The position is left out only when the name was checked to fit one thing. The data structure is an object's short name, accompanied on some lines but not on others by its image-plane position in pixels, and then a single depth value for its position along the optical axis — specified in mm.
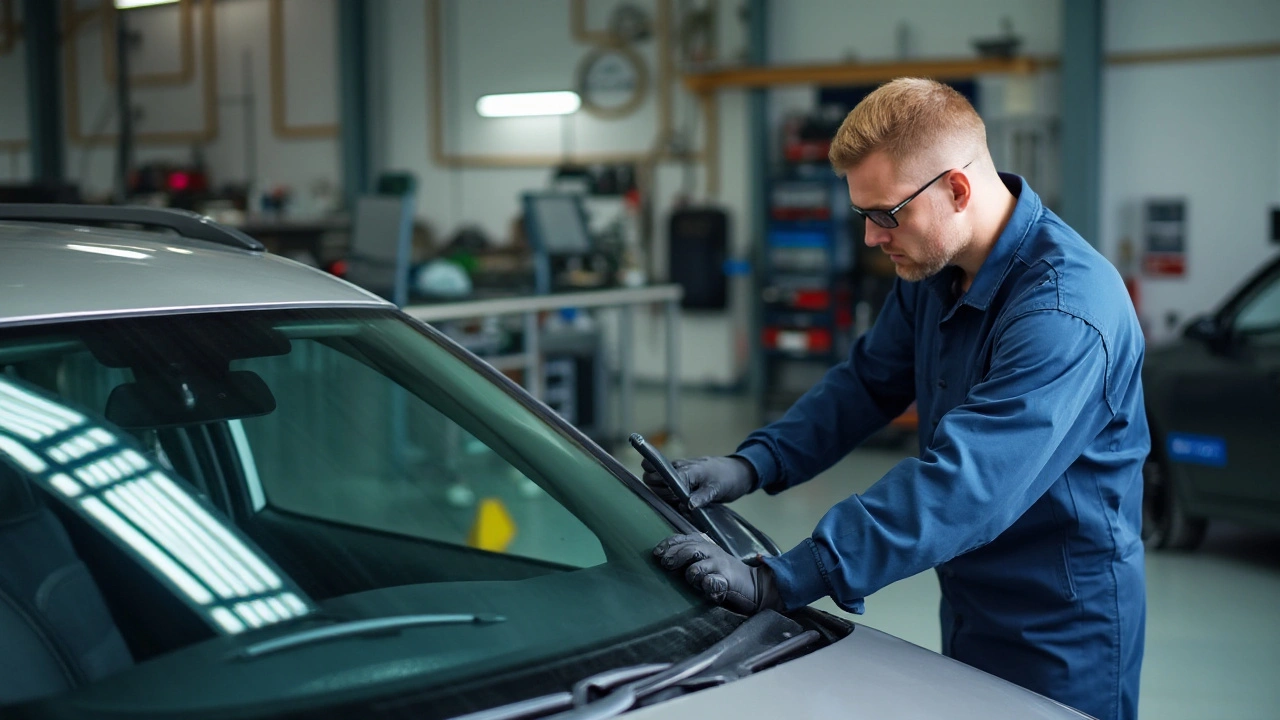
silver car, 1221
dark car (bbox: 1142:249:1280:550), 4250
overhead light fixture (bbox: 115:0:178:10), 10877
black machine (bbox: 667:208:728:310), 8945
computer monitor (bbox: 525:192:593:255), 6273
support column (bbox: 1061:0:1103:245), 7496
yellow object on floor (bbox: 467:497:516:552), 2451
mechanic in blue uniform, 1472
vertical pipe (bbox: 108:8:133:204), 9828
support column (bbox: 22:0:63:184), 12930
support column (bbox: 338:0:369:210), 10680
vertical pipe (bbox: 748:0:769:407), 8656
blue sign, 4371
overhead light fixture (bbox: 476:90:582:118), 9828
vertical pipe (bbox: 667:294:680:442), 6805
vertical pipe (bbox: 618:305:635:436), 6719
